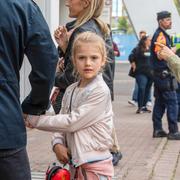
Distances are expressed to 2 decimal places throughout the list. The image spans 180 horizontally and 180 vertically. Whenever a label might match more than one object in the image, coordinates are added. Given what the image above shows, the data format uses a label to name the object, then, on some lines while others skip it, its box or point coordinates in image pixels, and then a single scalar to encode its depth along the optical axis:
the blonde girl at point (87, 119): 3.28
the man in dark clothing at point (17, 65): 2.61
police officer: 8.47
